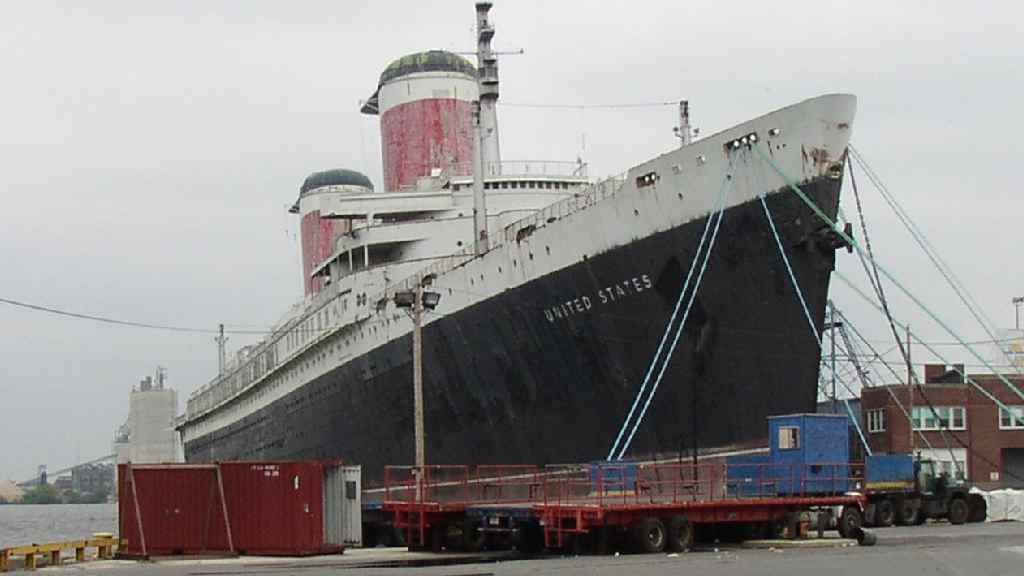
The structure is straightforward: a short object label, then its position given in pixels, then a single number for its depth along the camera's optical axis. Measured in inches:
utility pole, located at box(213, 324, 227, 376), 3142.2
